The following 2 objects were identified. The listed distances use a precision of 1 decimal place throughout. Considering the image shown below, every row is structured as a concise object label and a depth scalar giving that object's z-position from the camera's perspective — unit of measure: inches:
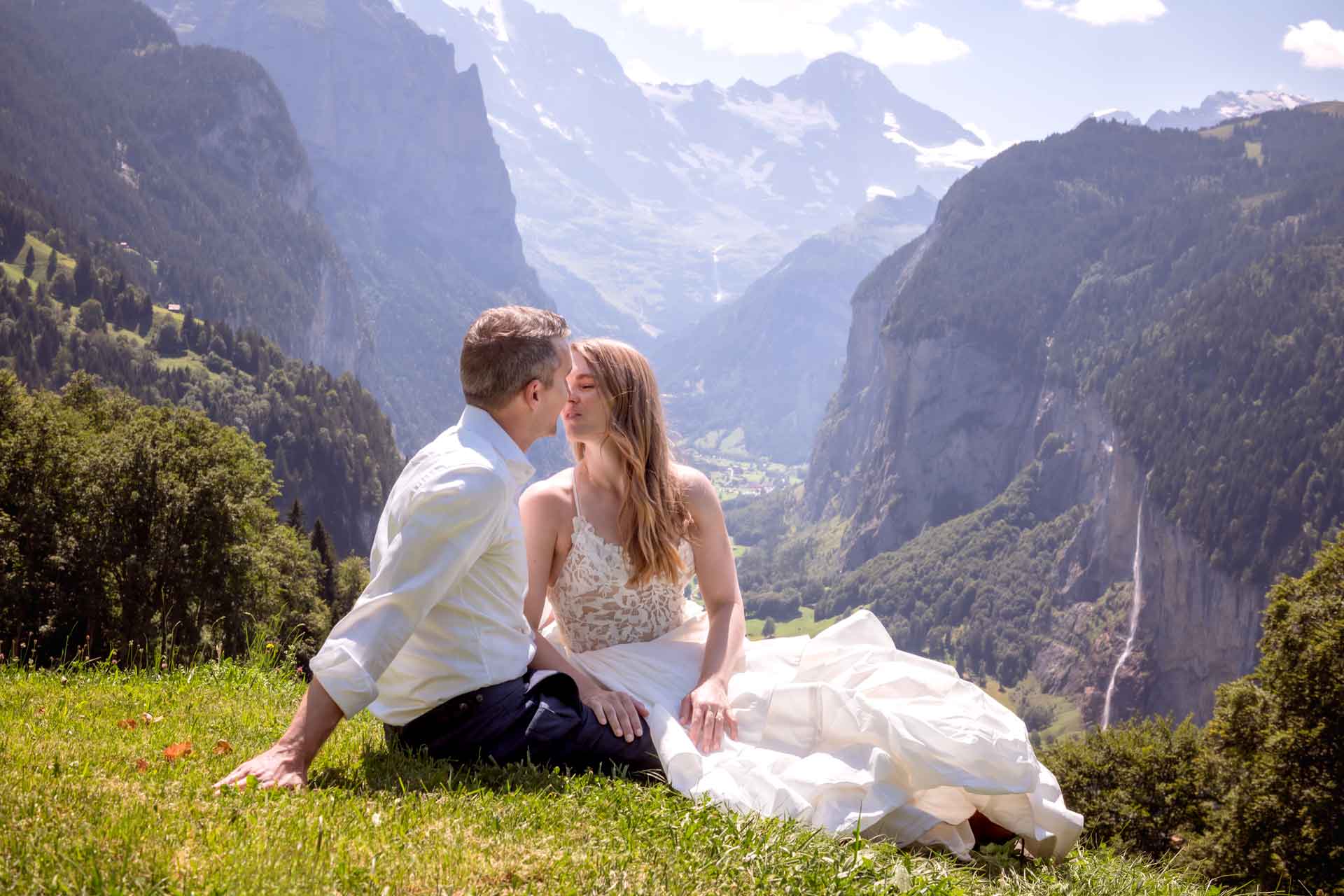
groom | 194.5
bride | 216.1
